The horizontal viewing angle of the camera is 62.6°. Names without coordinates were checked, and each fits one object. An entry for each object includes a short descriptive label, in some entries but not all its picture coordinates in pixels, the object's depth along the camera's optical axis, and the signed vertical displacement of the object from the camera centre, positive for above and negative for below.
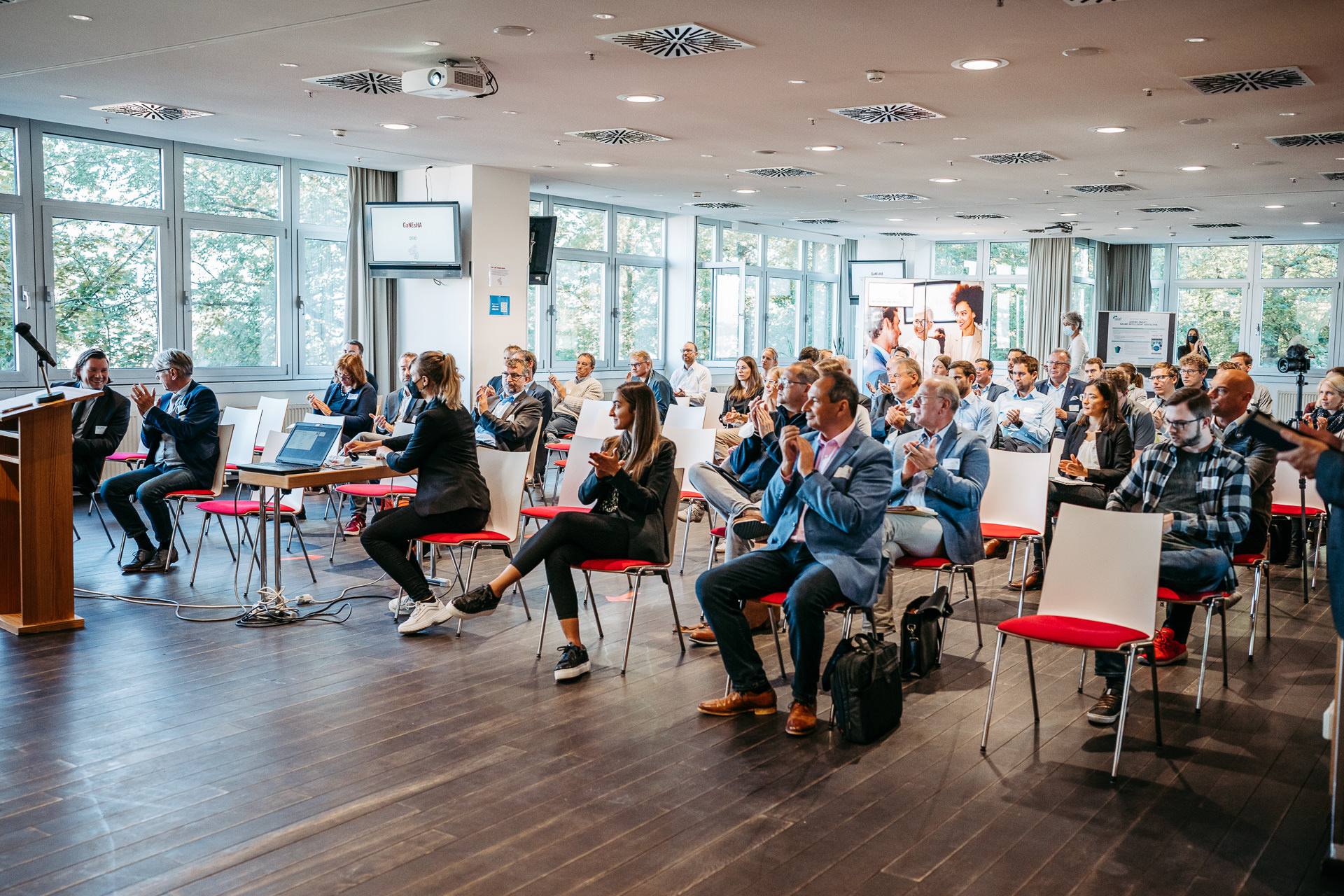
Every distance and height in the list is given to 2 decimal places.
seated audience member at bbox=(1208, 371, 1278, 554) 5.28 -0.45
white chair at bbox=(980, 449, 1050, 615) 5.90 -0.76
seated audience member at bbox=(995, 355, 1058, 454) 7.33 -0.39
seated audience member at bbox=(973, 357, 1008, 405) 9.38 -0.22
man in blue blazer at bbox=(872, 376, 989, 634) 5.02 -0.60
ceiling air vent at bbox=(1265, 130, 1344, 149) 8.72 +1.78
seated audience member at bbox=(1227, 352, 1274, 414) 9.77 -0.28
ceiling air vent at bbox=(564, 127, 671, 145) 9.16 +1.82
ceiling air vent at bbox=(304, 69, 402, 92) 7.05 +1.74
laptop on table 5.51 -0.50
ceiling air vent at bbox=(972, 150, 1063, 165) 9.95 +1.83
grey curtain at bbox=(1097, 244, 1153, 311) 19.95 +1.46
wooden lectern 5.32 -0.79
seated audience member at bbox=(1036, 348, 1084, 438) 8.52 -0.21
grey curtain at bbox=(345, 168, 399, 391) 11.62 +0.55
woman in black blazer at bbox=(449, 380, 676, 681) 4.93 -0.75
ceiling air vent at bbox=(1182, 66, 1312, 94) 6.53 +1.70
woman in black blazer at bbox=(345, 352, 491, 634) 5.53 -0.70
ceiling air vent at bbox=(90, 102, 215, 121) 8.51 +1.85
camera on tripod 10.65 +0.01
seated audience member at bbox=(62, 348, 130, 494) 7.53 -0.53
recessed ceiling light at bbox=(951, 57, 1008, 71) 6.32 +1.69
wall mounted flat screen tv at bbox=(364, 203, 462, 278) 11.02 +1.12
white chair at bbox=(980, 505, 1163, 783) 3.90 -0.85
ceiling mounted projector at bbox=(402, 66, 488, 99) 6.51 +1.59
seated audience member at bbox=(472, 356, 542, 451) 7.99 -0.48
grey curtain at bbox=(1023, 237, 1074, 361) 18.95 +1.19
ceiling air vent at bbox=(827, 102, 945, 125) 7.82 +1.76
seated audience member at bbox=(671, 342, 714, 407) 13.12 -0.29
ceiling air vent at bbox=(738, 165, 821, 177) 11.23 +1.88
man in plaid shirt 4.42 -0.58
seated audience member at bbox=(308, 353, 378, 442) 8.46 -0.35
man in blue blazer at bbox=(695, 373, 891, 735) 4.20 -0.77
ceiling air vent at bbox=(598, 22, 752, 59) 5.83 +1.69
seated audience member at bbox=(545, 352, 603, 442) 10.18 -0.42
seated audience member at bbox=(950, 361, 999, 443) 7.01 -0.37
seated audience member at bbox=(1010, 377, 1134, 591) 6.62 -0.59
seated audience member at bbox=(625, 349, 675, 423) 10.97 -0.24
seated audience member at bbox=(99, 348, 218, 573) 6.68 -0.69
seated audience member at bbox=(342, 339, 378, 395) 10.32 +0.02
